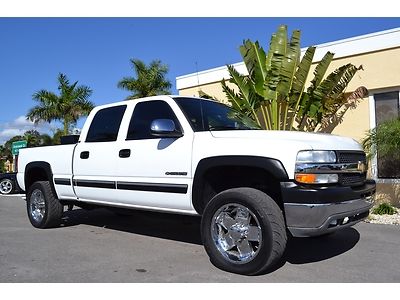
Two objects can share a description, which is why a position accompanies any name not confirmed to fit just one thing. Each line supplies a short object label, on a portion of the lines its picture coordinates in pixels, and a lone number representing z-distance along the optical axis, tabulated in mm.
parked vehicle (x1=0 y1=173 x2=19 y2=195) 17255
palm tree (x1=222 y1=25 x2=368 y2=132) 9516
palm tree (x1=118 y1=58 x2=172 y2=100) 18266
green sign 22325
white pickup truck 4059
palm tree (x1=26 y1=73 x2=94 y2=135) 21891
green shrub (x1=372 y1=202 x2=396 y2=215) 8391
